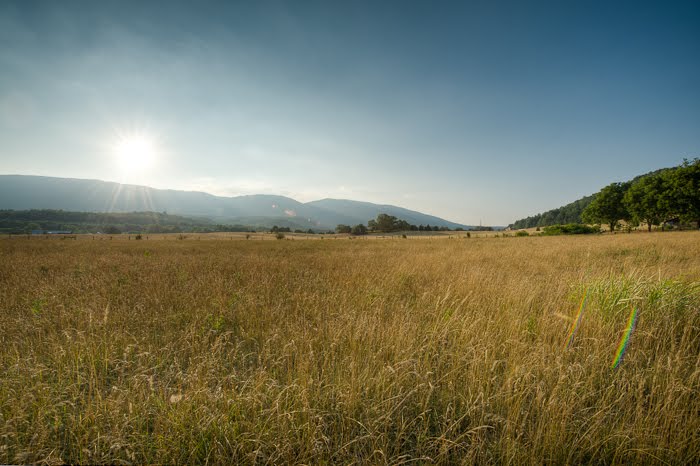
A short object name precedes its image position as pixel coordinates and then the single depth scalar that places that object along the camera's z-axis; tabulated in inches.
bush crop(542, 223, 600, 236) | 2368.4
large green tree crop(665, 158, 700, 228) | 1658.5
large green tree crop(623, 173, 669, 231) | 1834.4
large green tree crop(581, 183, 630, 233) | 2262.6
